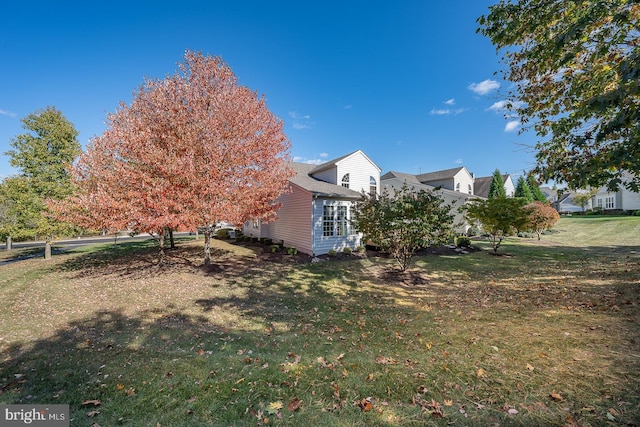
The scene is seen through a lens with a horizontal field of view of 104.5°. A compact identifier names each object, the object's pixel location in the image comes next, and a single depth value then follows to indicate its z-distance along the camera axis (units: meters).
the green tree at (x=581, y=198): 34.94
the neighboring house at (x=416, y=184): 23.56
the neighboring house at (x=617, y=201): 32.78
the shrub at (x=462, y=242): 15.99
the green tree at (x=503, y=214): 12.86
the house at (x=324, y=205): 13.63
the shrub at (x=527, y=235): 21.96
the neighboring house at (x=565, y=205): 51.26
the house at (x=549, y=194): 58.70
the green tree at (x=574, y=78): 4.41
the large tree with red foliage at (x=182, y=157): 8.38
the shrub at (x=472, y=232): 22.44
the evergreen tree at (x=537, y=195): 35.56
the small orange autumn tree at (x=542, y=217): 18.21
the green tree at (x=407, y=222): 8.88
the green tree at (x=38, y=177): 12.80
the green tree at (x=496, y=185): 33.62
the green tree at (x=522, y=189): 34.38
